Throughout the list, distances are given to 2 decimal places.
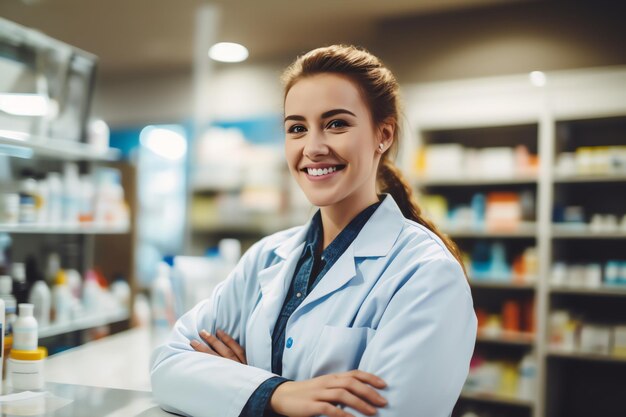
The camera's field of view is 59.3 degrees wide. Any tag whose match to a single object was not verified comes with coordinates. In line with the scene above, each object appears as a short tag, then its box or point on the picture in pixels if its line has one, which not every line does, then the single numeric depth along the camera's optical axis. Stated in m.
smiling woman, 1.10
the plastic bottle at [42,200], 2.55
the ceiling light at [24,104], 1.97
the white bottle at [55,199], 2.67
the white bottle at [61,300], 2.59
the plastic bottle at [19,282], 1.97
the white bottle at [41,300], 2.35
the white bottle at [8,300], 1.67
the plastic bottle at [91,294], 2.88
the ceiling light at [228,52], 4.62
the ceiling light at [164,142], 5.68
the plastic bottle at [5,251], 2.12
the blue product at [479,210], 3.62
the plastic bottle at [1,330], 1.50
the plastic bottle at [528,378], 3.35
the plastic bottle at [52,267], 2.62
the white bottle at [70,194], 2.79
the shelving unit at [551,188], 3.31
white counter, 1.65
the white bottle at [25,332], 1.58
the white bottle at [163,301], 2.72
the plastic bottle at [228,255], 2.88
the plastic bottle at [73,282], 2.77
